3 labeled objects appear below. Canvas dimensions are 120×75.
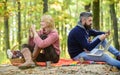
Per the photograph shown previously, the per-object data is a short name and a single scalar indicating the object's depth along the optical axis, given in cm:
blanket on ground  805
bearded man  789
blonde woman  772
